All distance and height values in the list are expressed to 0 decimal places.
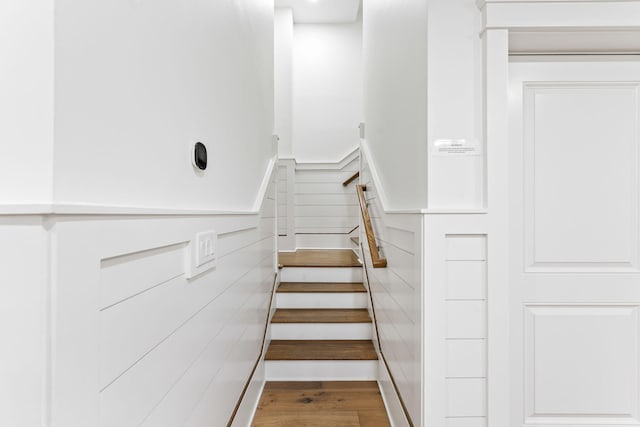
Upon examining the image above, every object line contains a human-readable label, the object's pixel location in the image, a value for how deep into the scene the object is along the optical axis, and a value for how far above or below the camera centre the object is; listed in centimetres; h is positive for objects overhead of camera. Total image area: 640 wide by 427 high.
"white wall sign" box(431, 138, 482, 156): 139 +26
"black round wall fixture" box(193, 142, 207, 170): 109 +18
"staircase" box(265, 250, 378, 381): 236 -80
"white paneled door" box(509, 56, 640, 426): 148 -10
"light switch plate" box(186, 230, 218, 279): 103 -12
